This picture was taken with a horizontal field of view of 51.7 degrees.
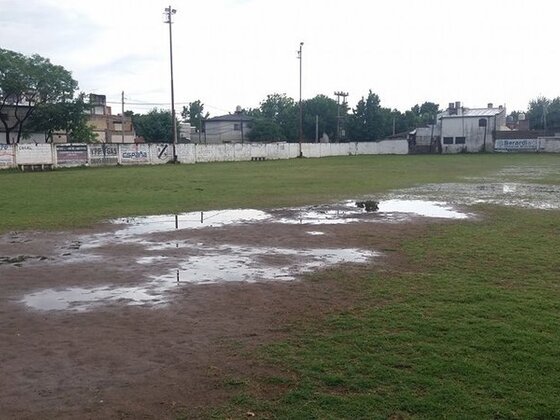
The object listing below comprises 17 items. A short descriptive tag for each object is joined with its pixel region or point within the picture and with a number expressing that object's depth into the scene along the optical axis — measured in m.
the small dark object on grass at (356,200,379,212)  18.72
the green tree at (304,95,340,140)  102.81
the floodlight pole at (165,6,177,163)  52.41
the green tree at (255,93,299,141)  98.88
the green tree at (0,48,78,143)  54.59
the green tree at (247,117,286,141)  94.12
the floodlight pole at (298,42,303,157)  68.31
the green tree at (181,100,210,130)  134.62
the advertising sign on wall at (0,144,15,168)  42.47
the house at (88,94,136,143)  89.56
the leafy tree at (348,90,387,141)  94.19
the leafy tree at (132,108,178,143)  88.12
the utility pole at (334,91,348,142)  92.94
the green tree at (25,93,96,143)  57.66
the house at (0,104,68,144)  58.62
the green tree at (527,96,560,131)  95.61
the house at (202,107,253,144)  104.12
